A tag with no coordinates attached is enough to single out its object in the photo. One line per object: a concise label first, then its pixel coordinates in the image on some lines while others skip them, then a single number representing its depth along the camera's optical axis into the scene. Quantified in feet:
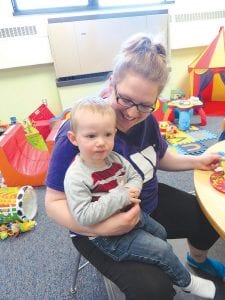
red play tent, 8.96
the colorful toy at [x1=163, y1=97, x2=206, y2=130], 8.39
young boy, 2.18
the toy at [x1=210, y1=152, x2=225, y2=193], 2.40
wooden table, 2.01
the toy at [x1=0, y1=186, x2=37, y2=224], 4.89
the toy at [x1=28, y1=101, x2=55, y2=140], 8.32
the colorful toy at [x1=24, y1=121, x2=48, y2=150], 7.46
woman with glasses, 2.26
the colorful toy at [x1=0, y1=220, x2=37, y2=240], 4.86
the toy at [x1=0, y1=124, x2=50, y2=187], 5.84
